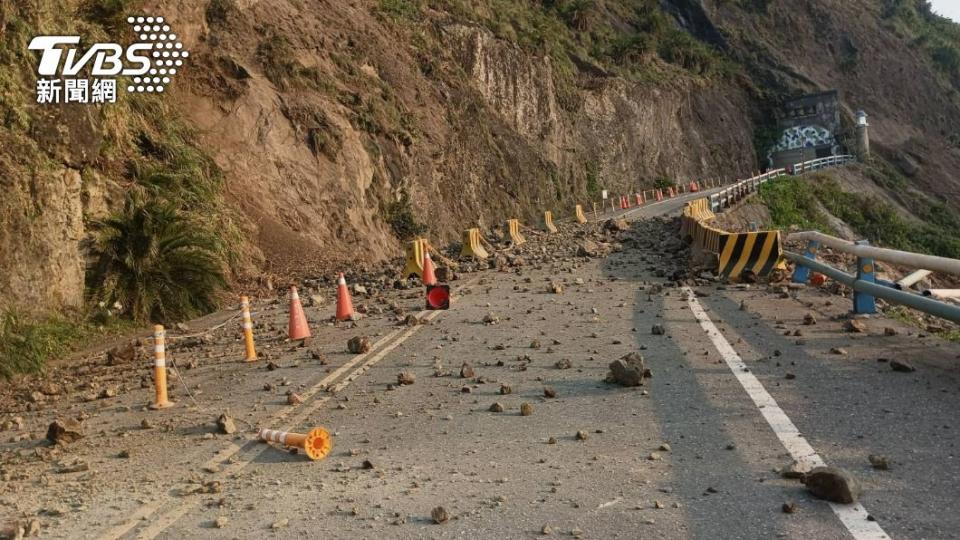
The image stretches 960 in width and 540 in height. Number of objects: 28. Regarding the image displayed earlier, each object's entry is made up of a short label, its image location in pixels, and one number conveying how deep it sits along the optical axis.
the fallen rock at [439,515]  4.62
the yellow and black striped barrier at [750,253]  14.70
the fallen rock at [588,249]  21.47
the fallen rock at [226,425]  6.88
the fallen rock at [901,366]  7.38
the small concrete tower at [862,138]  72.25
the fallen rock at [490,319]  11.85
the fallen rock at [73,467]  6.13
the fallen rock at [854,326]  9.48
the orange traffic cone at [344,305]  12.88
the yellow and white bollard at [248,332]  10.13
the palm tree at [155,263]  13.66
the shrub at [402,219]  25.86
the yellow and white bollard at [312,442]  5.95
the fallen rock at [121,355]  10.65
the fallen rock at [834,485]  4.41
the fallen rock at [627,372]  7.50
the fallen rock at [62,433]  6.84
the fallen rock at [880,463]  4.95
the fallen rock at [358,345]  10.05
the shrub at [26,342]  10.23
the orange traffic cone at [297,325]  11.27
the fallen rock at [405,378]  8.31
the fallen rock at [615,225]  28.33
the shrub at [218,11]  23.23
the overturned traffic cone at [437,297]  13.32
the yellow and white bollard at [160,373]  8.05
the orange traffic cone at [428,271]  16.34
